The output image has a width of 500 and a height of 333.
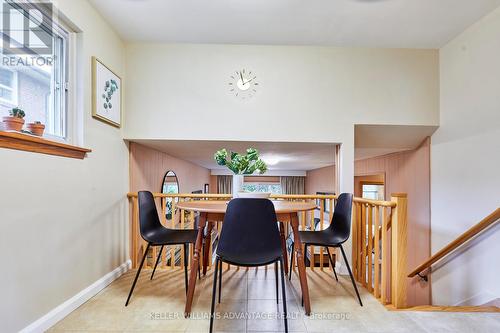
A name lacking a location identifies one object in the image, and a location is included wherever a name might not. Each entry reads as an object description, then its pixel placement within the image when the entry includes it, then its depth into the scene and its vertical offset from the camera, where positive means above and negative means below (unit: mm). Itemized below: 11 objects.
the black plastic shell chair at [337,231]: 1833 -555
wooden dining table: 1592 -398
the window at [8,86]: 1324 +464
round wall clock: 2561 +921
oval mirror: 3680 -273
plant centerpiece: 1814 +23
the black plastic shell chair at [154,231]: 1790 -547
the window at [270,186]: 9133 -755
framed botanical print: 2006 +674
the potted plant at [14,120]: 1287 +256
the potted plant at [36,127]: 1442 +243
